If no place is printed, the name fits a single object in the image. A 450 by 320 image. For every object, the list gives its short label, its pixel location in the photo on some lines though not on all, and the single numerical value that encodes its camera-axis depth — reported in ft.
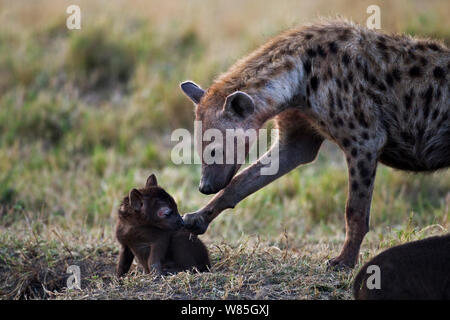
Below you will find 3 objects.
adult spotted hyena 30.30
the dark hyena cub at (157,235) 30.81
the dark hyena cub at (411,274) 23.85
